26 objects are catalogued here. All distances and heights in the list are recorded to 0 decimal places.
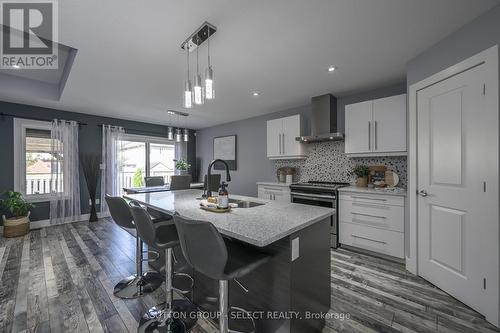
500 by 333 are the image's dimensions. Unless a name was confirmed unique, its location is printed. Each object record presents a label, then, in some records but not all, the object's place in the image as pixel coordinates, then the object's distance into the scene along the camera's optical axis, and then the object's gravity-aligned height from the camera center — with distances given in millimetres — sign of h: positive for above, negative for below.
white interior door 1627 -211
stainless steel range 3039 -461
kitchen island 1234 -685
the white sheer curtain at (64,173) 4121 -143
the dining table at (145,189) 3627 -425
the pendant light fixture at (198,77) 1624 +720
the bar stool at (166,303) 1489 -1055
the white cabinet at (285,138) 3822 +555
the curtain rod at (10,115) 3691 +939
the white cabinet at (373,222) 2570 -759
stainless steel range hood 3332 +795
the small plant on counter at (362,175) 3160 -141
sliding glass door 5250 +221
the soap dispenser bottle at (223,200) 1664 -278
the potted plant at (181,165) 4738 +25
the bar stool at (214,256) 1049 -510
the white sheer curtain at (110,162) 4738 +97
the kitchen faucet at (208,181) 1830 -152
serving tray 1634 -353
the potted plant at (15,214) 3449 -875
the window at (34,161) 3857 +105
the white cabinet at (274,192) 3672 -488
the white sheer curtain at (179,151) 6102 +457
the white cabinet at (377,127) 2713 +555
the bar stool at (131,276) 1882 -1198
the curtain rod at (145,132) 5168 +929
